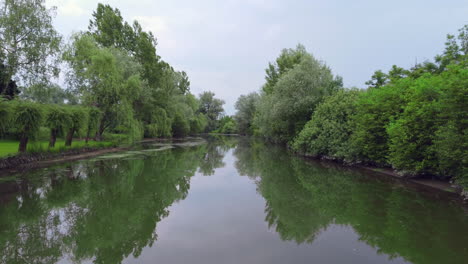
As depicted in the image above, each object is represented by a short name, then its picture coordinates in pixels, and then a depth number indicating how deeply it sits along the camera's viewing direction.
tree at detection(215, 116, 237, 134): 95.44
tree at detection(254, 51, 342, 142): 27.95
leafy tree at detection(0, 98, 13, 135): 13.98
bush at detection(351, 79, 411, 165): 14.59
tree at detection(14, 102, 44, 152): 15.38
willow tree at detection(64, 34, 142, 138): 24.87
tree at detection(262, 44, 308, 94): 41.06
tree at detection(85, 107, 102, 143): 22.69
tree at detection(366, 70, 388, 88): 29.61
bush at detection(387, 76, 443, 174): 11.52
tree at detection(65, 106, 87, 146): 19.77
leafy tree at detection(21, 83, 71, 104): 19.52
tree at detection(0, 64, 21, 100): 18.62
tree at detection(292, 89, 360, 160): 18.95
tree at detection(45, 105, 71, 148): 18.09
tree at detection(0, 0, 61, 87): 17.83
